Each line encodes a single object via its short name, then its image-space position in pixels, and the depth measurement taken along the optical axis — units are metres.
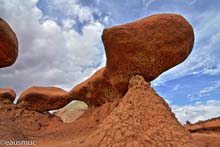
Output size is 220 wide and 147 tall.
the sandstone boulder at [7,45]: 5.57
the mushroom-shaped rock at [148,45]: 6.62
